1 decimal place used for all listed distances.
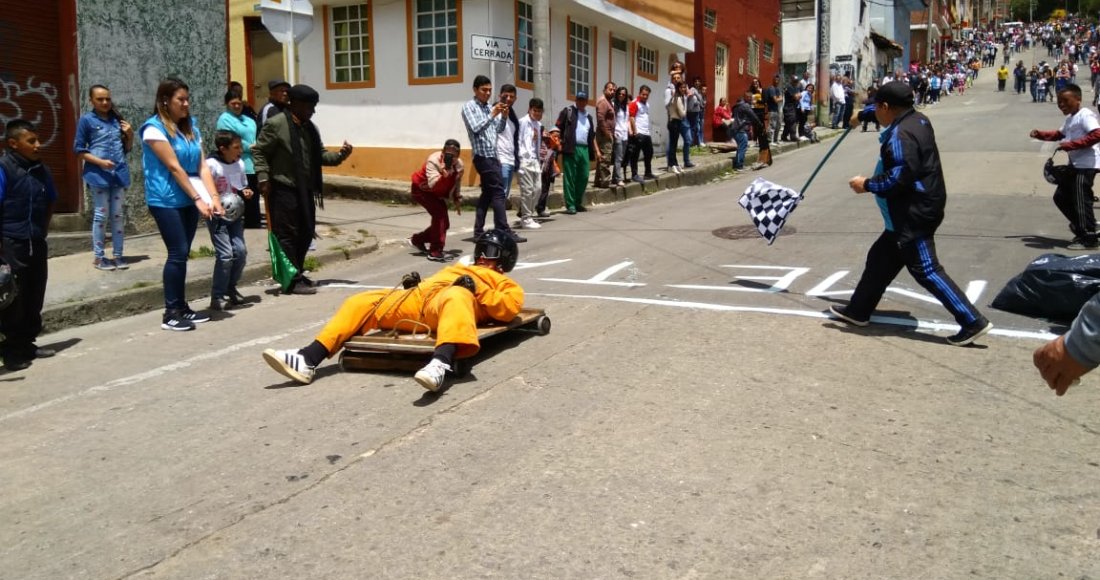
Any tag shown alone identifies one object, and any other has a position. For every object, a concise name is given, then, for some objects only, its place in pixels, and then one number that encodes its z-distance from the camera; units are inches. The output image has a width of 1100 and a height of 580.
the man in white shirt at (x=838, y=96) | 1249.8
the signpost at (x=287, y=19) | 416.5
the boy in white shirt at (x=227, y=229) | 306.0
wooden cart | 211.2
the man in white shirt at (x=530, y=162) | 495.2
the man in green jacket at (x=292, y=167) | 318.3
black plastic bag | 261.7
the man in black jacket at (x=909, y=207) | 247.6
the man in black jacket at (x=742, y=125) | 765.9
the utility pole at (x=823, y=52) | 1147.3
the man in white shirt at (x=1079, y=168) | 372.2
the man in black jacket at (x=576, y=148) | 542.3
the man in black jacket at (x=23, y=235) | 249.8
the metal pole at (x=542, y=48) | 578.2
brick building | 1055.6
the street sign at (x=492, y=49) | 580.7
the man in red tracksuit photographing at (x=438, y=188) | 393.4
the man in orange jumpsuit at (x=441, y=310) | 204.8
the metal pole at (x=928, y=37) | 2644.2
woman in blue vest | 279.1
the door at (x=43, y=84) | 393.1
